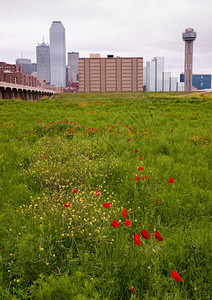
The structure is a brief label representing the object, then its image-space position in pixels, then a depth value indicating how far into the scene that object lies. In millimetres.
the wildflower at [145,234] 2273
